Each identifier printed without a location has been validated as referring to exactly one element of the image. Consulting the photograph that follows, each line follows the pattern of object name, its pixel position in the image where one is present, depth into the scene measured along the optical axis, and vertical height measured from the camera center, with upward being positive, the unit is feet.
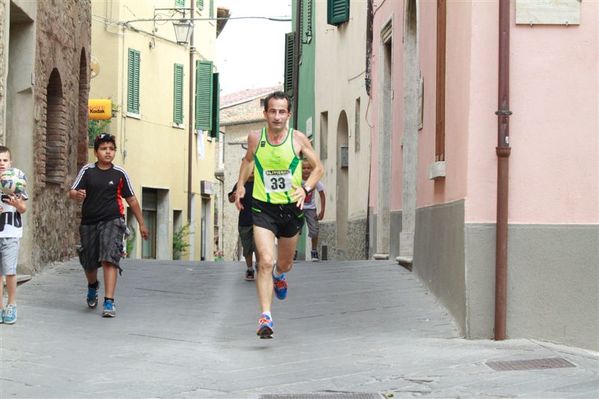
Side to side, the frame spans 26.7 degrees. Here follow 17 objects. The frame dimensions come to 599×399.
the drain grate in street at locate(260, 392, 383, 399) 23.30 -3.30
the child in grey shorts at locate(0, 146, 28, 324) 32.73 -0.61
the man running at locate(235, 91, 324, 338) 30.55 +0.94
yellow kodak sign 87.10 +7.39
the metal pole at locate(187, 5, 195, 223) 123.85 +8.02
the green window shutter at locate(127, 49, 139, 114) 107.24 +11.53
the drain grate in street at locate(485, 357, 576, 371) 26.04 -3.02
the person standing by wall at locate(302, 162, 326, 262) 53.57 +0.27
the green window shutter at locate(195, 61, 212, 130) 126.31 +12.24
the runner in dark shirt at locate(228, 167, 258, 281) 45.24 -0.41
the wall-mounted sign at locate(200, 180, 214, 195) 132.87 +3.23
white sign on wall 30.96 +5.13
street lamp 114.21 +16.92
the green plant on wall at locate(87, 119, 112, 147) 96.68 +6.92
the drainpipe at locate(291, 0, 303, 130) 100.12 +13.19
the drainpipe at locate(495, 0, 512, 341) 30.60 +1.26
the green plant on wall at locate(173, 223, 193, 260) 117.91 -2.38
